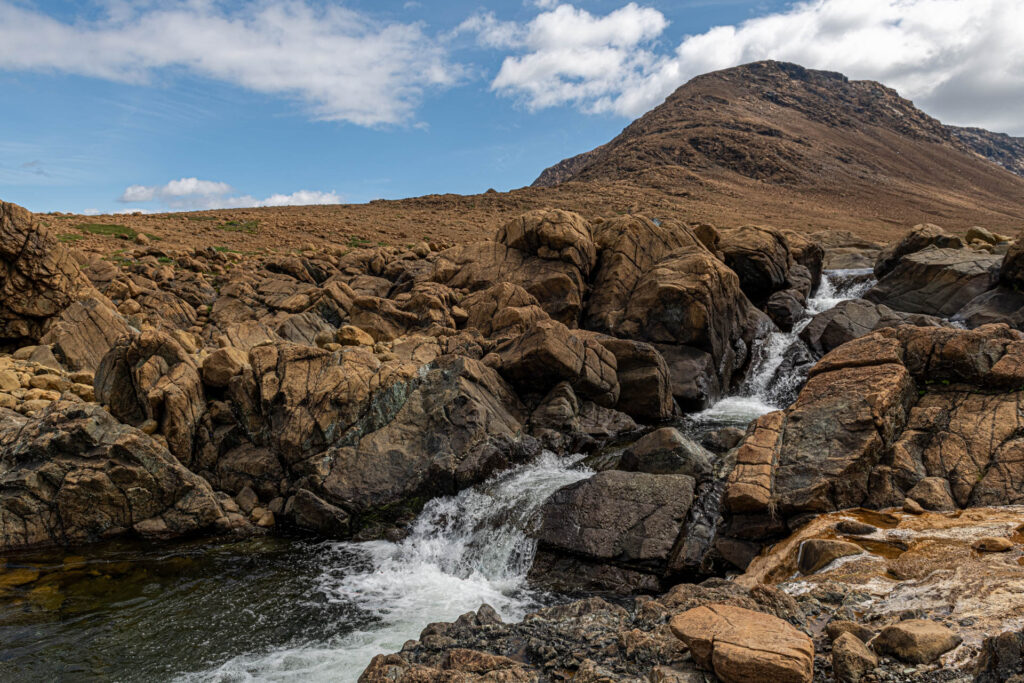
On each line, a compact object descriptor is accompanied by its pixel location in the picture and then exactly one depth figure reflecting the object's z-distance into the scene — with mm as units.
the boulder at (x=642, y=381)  17594
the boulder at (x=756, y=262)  25562
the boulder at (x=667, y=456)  12297
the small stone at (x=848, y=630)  6129
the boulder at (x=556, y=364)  16438
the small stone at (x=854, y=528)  9039
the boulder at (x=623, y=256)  21469
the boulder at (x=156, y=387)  13641
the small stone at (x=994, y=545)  7484
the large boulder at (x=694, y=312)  19953
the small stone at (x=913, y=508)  9500
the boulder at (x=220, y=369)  14562
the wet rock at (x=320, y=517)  12844
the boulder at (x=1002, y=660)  4660
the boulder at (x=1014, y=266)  21562
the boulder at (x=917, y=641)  5473
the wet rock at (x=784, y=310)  24953
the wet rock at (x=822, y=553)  8500
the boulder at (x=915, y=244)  27956
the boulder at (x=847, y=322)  21719
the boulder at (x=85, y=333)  17203
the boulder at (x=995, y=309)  21109
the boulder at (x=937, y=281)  23755
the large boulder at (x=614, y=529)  10492
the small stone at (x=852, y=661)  5457
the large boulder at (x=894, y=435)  10133
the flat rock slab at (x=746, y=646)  5316
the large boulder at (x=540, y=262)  21516
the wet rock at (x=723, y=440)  14234
